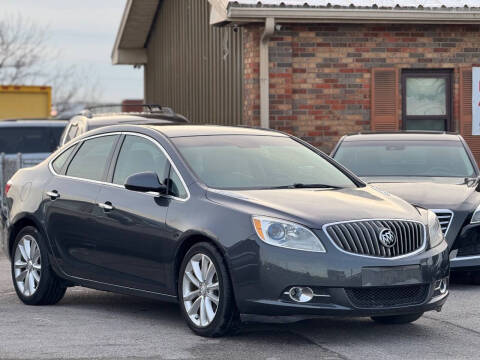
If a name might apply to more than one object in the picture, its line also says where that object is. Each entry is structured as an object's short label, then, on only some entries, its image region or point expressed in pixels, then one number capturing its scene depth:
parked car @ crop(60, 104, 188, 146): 15.55
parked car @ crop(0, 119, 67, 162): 21.38
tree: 57.72
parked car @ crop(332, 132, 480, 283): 10.80
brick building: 17.14
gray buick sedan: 7.57
